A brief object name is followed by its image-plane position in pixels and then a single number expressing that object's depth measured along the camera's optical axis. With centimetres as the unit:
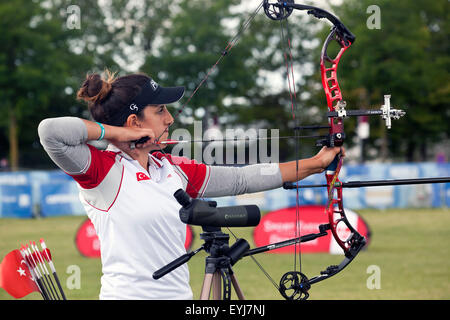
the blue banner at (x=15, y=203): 1839
